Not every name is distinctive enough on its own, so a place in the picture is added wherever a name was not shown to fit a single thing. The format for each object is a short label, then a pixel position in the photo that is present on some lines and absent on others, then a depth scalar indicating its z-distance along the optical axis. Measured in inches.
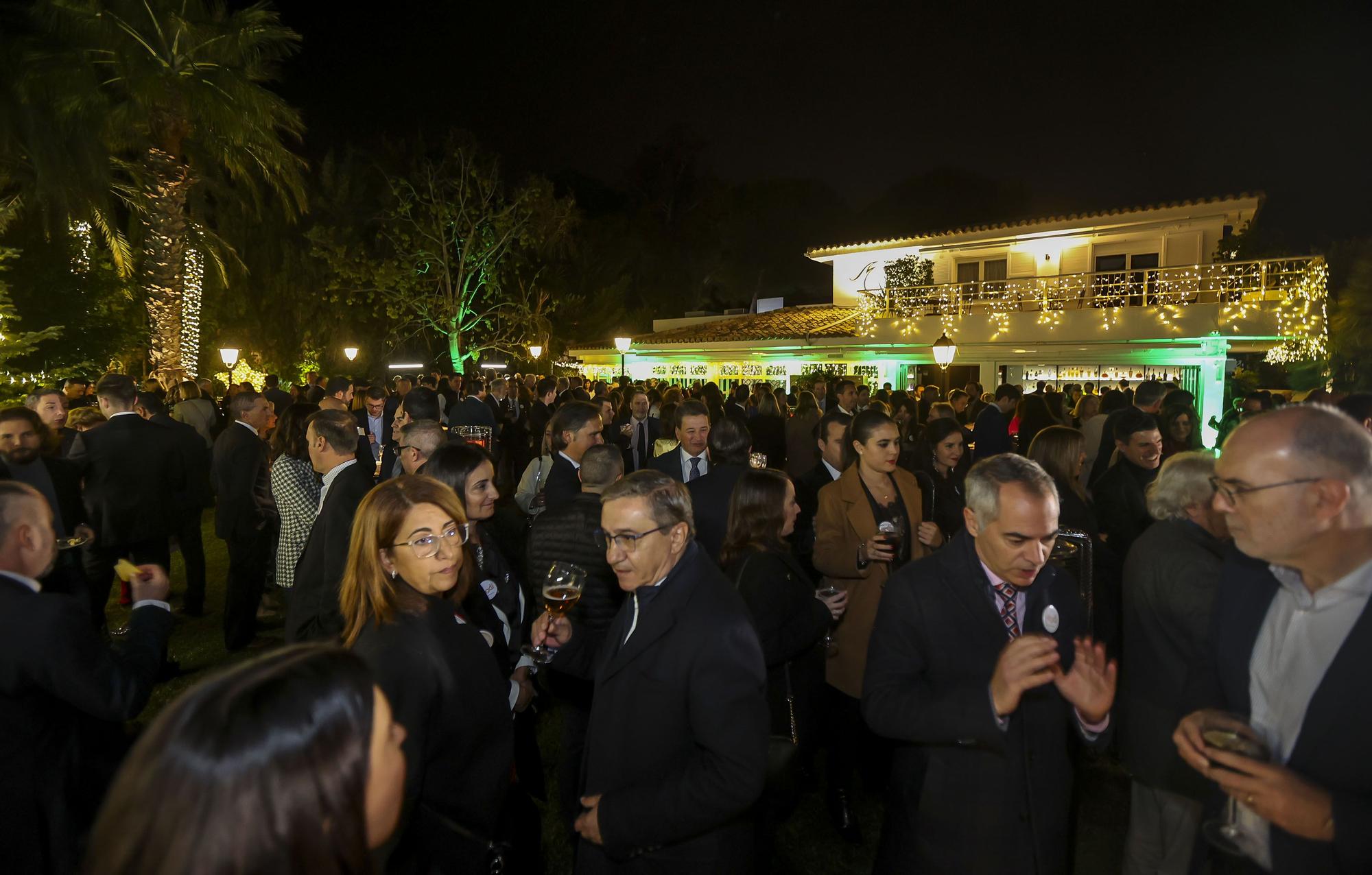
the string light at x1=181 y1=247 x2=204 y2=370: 709.9
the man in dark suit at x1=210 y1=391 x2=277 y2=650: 261.9
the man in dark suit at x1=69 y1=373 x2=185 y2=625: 250.8
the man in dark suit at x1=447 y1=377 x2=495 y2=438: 398.6
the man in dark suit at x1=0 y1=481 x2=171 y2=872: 94.6
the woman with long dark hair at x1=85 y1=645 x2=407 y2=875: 42.8
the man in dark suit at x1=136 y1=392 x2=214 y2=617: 272.8
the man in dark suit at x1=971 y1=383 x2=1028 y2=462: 349.4
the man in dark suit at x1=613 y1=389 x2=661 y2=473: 413.1
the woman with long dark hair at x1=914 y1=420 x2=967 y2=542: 201.0
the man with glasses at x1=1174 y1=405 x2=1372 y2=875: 68.9
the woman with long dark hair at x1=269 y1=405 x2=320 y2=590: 216.1
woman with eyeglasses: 92.7
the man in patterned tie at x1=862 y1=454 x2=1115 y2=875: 93.2
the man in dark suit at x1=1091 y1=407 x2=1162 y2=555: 197.2
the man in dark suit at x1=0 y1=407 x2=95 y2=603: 204.7
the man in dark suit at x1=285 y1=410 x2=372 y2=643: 139.6
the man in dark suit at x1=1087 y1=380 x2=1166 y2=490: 275.9
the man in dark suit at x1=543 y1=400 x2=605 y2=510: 200.7
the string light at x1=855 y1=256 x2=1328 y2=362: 636.1
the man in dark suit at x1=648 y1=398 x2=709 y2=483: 245.8
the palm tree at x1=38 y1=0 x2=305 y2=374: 608.1
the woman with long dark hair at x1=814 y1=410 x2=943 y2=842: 168.2
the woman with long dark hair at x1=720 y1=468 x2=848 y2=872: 135.2
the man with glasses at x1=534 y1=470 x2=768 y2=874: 87.6
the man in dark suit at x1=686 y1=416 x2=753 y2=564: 184.9
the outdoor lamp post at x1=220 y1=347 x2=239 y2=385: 586.2
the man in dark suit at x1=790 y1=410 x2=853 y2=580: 228.5
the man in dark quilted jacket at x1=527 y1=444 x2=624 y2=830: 141.8
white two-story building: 682.2
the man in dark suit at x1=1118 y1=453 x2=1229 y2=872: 113.3
